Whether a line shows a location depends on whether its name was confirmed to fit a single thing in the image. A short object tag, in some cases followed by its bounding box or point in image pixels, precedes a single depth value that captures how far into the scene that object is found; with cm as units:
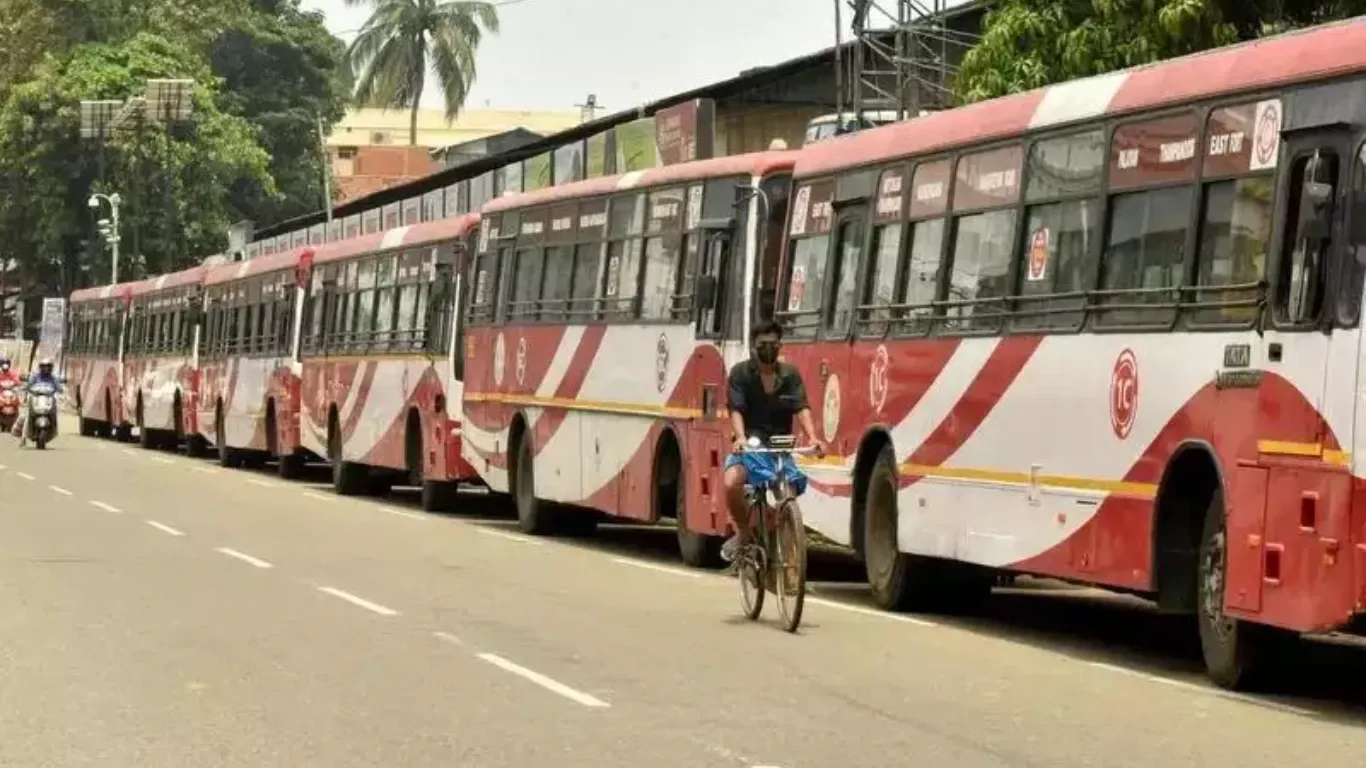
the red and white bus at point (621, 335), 2083
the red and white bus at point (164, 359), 4709
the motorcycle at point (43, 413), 4775
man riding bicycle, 1600
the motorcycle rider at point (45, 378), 4766
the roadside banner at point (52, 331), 7381
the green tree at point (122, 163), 8100
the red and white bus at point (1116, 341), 1200
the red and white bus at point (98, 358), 5597
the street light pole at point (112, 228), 7481
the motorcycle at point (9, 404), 6031
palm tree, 8994
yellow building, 15326
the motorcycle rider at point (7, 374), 6138
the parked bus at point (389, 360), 2959
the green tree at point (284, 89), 9481
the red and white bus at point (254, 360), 3822
